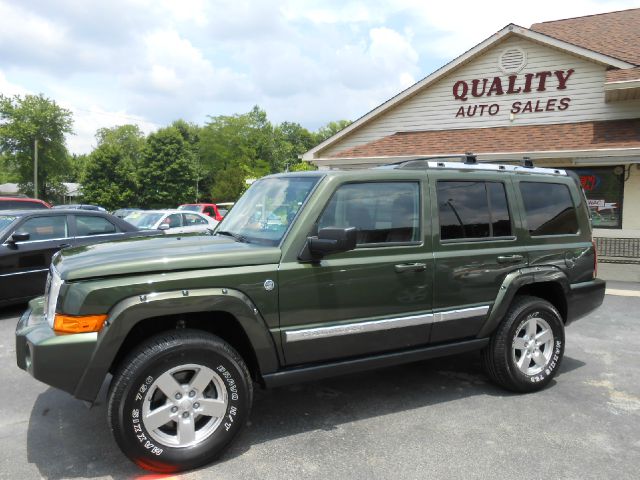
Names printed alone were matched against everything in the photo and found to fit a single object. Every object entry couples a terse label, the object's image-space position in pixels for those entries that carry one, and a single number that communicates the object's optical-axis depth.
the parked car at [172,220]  12.89
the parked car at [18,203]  11.91
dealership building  12.20
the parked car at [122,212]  28.00
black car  6.94
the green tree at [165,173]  55.69
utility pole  45.88
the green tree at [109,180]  52.78
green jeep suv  2.87
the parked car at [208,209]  25.05
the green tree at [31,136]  50.47
